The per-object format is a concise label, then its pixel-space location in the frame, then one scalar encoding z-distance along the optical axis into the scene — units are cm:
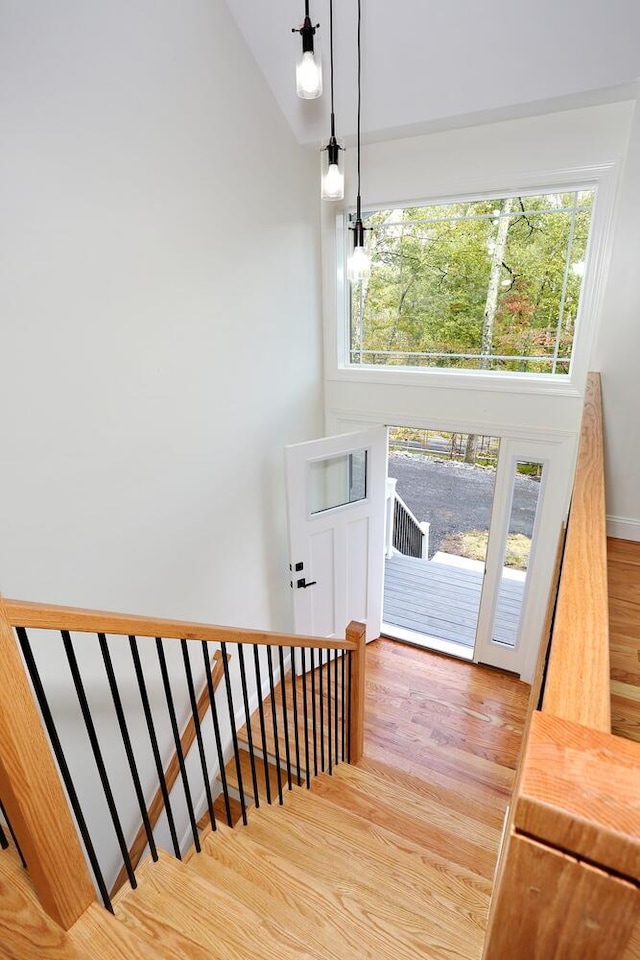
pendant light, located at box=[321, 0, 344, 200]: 205
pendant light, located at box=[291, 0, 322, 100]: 169
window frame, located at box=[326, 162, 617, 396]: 269
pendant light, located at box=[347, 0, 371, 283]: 246
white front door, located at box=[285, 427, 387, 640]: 344
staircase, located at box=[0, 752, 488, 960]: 100
